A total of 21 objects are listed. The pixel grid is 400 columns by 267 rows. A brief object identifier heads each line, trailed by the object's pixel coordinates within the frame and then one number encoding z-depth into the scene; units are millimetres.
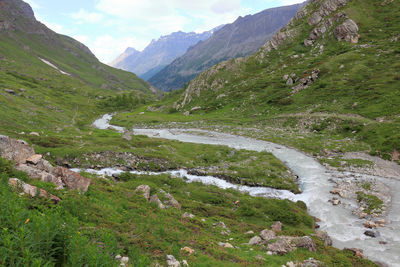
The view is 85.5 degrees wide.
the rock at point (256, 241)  16672
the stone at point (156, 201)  18872
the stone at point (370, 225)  21609
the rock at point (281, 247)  15289
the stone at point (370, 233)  20158
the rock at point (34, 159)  16769
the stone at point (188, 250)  12211
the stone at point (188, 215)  18691
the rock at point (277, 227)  20175
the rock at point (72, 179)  15602
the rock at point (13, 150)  15742
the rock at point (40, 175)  14008
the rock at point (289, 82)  100562
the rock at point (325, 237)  18600
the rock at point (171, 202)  20964
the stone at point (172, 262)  10047
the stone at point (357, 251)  16723
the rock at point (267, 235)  17516
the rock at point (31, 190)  10562
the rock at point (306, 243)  15970
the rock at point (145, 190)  20366
